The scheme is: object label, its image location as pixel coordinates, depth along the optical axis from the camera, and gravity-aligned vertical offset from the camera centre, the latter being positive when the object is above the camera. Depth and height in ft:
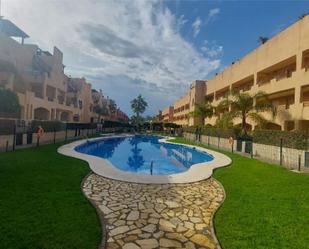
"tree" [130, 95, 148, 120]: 208.76 +24.11
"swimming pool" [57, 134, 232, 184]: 29.19 -7.80
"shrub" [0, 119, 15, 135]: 41.14 -1.64
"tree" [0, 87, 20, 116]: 46.29 +4.38
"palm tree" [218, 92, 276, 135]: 60.73 +8.50
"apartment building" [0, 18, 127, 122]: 65.17 +18.18
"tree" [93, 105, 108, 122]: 158.17 +11.79
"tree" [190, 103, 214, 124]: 100.39 +10.42
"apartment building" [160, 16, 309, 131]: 50.83 +20.97
